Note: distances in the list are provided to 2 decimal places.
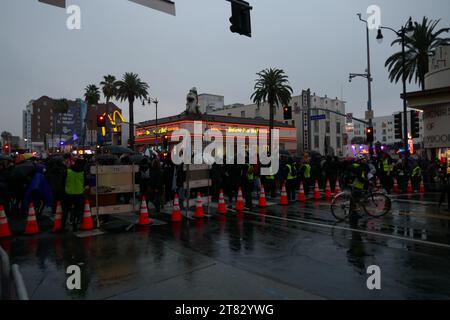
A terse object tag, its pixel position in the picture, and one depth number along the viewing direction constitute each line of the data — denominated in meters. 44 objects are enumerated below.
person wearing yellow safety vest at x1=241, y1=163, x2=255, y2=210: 12.95
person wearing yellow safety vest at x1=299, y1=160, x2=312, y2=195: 16.39
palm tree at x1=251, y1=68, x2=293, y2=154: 43.62
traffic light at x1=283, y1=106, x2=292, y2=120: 26.59
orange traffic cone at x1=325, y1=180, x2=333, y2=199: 15.98
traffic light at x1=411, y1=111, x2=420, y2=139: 22.88
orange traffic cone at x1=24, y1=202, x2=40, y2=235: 9.05
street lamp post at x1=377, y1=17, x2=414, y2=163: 21.74
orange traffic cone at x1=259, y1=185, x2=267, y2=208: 13.39
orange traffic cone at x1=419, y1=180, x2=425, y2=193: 18.40
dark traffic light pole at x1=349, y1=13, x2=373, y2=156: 26.86
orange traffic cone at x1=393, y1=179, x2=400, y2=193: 18.63
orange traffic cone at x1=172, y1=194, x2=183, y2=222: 10.45
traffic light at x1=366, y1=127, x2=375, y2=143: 25.84
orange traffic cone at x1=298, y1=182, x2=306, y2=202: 14.86
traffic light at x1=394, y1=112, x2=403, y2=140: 24.12
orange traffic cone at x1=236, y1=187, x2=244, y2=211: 12.45
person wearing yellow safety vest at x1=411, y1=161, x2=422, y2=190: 18.33
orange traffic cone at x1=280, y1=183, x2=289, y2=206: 13.85
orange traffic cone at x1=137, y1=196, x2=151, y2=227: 9.91
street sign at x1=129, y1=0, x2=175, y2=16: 8.22
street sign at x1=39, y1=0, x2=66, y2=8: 6.85
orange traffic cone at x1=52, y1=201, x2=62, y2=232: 9.27
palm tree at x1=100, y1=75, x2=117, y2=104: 53.78
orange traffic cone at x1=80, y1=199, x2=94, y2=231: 9.25
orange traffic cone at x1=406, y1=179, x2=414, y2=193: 18.26
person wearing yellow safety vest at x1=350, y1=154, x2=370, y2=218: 10.23
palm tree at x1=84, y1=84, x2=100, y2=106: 65.50
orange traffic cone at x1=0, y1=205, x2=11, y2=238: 8.62
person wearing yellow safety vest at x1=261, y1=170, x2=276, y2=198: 15.80
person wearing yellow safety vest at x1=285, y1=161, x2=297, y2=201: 14.44
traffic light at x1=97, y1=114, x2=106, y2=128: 26.93
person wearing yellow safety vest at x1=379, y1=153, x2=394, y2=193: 17.52
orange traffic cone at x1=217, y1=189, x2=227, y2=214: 12.05
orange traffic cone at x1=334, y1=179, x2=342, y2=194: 16.78
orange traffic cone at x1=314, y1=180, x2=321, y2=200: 15.52
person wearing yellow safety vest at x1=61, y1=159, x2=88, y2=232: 9.12
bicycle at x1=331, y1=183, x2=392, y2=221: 10.30
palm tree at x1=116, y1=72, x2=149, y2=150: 47.31
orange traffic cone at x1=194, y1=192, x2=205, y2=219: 11.02
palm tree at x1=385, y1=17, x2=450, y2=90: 32.00
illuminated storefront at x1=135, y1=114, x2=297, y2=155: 48.72
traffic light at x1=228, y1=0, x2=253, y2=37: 10.67
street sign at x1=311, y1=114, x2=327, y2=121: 29.22
